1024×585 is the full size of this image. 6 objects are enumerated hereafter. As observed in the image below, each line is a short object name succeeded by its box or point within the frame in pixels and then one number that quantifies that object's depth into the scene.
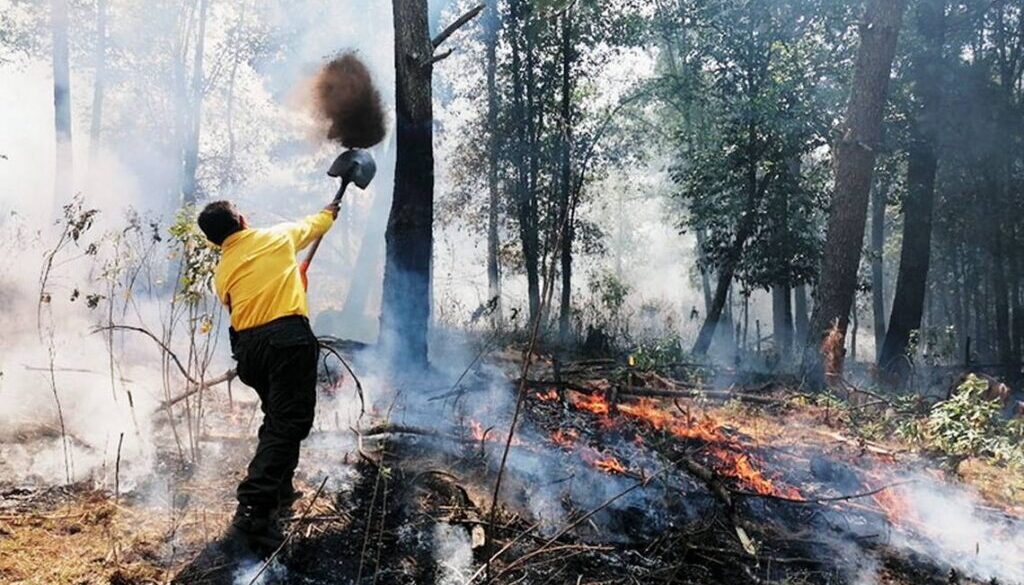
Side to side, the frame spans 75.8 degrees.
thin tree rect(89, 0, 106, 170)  16.47
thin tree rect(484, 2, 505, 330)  14.65
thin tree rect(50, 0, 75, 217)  13.77
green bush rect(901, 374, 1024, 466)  5.40
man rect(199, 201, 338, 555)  3.62
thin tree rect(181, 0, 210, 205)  16.67
